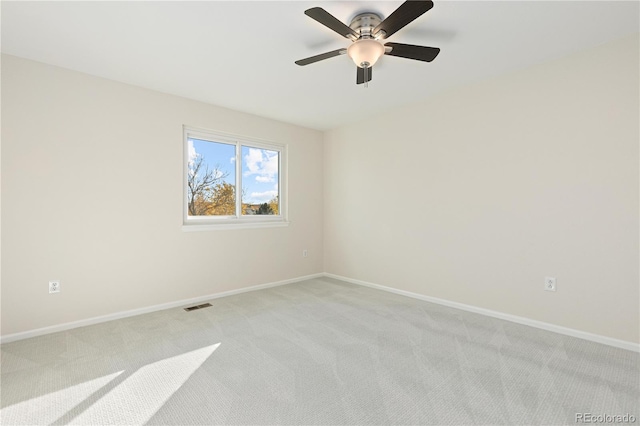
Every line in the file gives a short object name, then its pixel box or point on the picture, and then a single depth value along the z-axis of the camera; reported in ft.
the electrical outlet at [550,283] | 9.17
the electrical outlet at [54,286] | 9.25
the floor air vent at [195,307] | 11.32
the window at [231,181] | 12.58
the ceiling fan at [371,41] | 6.28
